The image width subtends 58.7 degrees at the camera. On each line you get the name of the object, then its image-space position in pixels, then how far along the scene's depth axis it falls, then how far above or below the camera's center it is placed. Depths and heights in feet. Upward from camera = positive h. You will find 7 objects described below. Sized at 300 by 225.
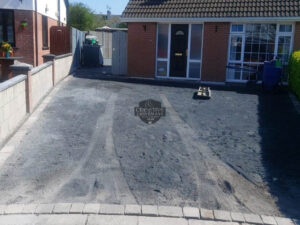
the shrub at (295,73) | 27.92 -0.52
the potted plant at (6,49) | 31.21 +1.23
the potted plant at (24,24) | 35.62 +4.76
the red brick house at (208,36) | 35.78 +4.04
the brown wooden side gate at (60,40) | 44.79 +3.62
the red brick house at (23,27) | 35.60 +4.38
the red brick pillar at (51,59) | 29.42 +0.21
